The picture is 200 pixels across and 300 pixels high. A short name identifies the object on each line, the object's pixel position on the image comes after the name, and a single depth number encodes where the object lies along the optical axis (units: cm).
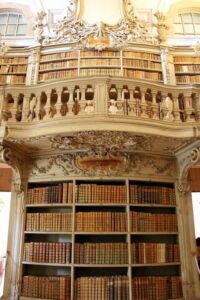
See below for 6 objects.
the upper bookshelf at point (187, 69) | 434
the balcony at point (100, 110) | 290
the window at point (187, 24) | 560
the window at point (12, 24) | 558
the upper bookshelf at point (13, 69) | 433
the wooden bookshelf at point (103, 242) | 318
